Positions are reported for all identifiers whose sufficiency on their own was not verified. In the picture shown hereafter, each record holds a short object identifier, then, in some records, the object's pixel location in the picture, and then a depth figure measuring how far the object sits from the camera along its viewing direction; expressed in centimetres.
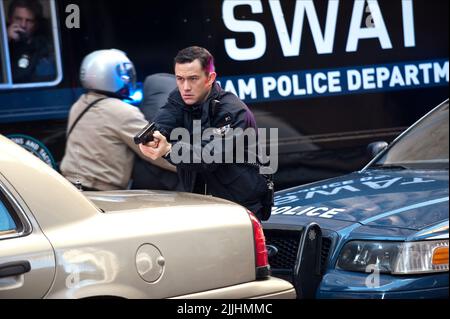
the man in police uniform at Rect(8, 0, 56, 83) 1504
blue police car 1002
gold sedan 797
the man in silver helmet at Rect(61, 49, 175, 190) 1284
